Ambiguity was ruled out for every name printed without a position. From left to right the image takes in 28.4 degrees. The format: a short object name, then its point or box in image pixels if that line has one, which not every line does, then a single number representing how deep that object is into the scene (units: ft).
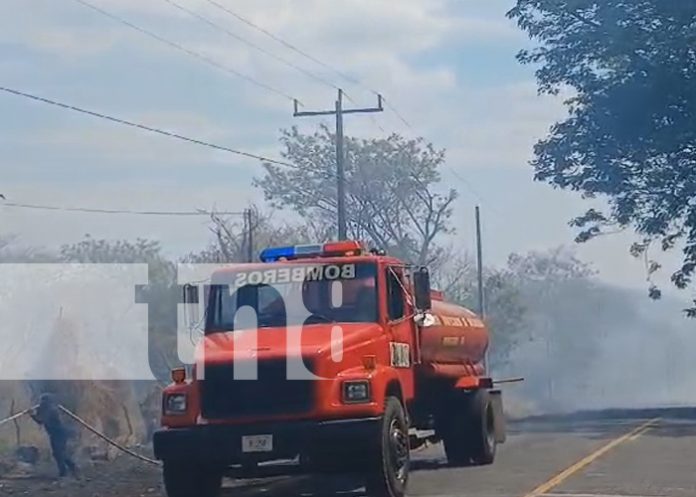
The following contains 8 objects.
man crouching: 66.33
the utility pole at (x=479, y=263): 170.76
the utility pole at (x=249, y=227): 129.74
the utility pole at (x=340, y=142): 116.57
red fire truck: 51.55
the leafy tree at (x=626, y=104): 116.88
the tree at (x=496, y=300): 200.23
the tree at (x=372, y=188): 175.73
